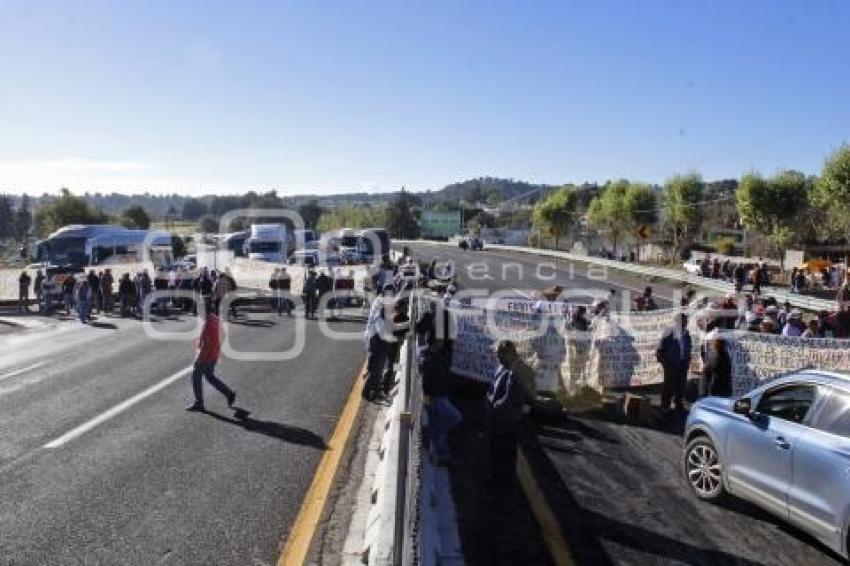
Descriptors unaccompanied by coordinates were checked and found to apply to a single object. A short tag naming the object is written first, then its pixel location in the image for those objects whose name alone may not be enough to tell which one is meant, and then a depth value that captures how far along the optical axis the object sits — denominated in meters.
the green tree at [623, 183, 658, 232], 77.44
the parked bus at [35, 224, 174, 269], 52.44
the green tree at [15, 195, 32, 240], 173.25
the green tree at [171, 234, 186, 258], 85.96
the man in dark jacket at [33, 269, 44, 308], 29.66
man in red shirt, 11.98
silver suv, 6.80
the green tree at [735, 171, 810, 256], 53.31
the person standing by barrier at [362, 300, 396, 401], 12.91
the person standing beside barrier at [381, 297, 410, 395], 13.50
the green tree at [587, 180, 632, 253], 80.31
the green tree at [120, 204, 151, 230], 133.76
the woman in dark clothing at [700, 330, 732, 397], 12.26
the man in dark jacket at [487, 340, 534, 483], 8.61
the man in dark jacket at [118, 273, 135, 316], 28.38
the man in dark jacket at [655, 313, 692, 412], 12.84
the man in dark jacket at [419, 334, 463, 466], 9.29
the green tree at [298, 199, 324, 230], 196.88
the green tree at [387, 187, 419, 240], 148.12
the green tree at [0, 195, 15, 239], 169.38
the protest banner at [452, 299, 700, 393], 13.84
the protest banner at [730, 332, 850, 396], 13.37
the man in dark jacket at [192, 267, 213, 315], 28.72
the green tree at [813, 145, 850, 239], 41.31
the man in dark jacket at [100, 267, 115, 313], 29.25
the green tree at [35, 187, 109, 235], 103.00
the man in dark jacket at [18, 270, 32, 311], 29.40
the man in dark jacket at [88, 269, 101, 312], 27.92
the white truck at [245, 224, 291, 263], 60.12
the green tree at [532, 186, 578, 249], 99.40
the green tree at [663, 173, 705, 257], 66.44
